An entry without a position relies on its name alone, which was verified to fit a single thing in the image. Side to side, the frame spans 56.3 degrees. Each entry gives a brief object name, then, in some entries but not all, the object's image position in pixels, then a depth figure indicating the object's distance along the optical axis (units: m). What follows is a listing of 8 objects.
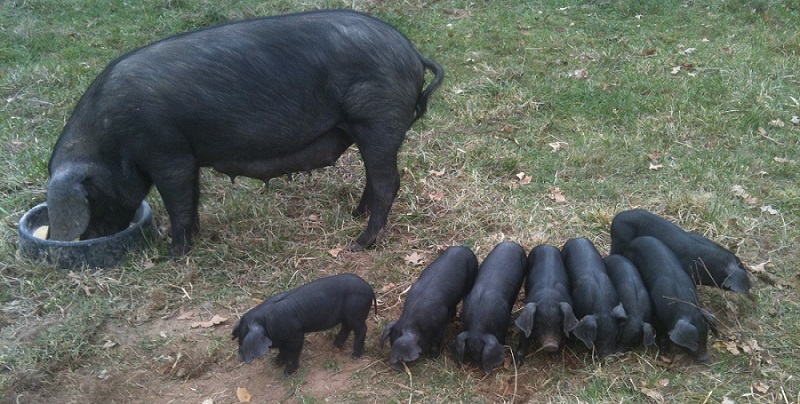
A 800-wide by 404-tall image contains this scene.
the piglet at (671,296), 3.78
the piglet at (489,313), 3.80
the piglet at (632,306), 3.89
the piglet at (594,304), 3.79
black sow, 4.58
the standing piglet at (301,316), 3.68
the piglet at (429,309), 3.80
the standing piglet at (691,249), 4.23
